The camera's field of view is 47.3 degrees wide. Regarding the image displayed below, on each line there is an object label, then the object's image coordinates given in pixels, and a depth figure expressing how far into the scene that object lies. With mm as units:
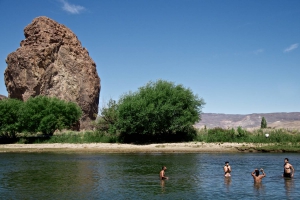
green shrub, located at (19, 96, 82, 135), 54812
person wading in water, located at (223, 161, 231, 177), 23738
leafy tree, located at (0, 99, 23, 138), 56000
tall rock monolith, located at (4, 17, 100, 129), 80125
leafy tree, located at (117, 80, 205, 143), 50750
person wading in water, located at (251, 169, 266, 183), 21703
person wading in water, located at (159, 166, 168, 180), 23109
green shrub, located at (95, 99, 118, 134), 58062
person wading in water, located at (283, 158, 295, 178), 23206
